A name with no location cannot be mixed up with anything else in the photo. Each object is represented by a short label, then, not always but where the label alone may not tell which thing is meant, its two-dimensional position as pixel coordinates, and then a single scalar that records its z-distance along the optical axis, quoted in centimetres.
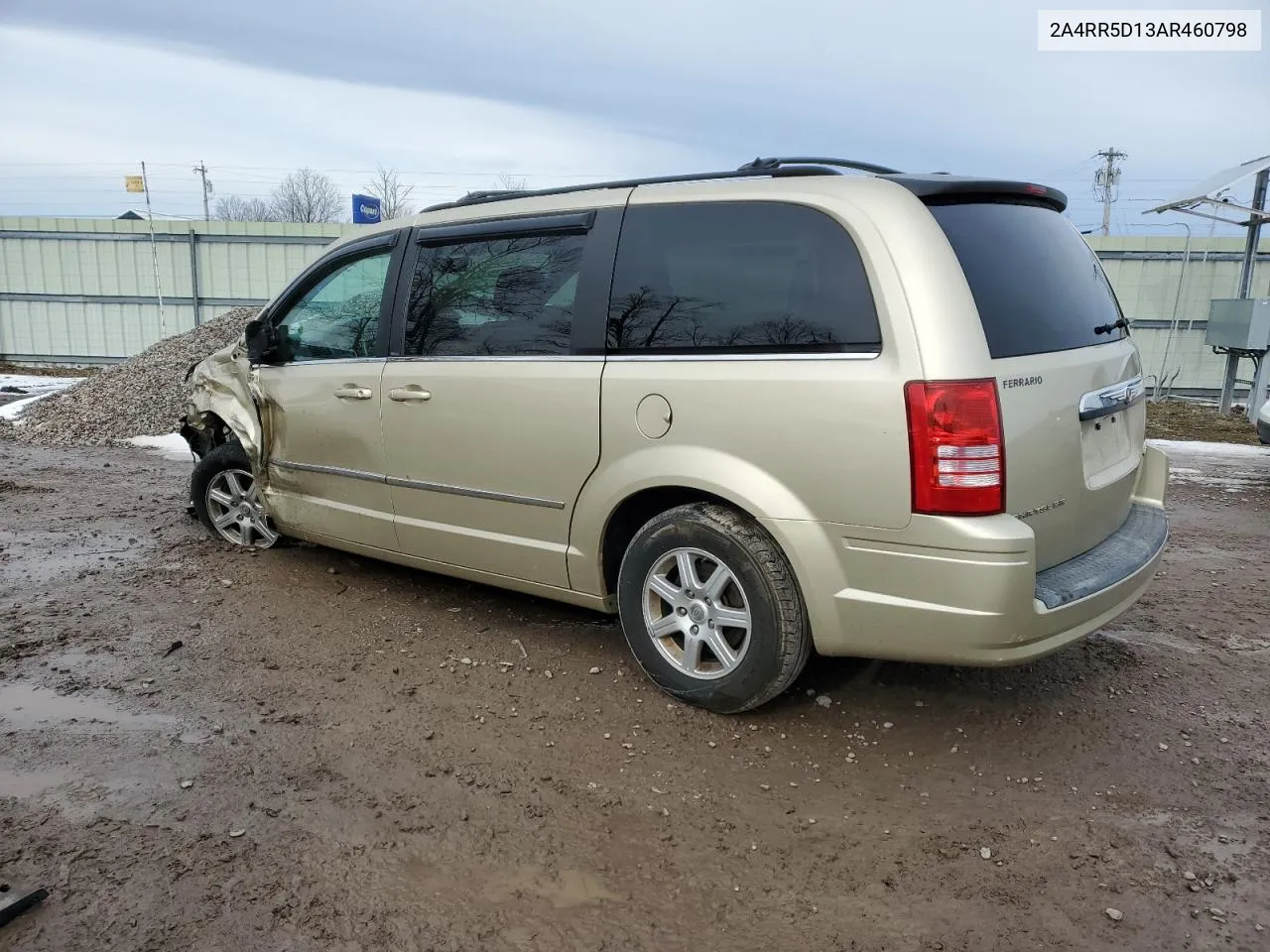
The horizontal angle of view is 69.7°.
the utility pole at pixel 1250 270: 1188
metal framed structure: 1137
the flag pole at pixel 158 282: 1741
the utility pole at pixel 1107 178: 4394
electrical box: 1147
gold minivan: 290
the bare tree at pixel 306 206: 5344
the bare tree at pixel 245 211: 5748
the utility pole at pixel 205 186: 4642
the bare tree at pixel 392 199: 3591
